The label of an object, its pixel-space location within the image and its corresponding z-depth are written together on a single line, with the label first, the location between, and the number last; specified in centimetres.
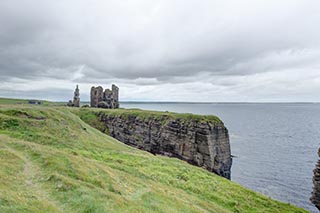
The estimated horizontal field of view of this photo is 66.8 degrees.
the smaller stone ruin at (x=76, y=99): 18555
